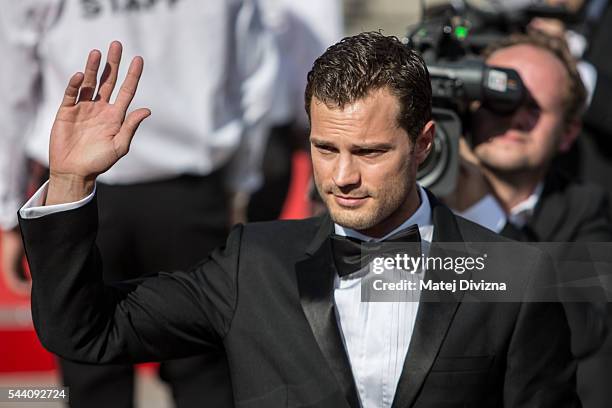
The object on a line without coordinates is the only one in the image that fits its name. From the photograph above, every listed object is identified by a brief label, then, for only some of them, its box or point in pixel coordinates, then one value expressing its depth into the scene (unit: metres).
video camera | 5.83
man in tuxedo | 4.27
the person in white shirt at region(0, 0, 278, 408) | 6.82
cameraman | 6.38
